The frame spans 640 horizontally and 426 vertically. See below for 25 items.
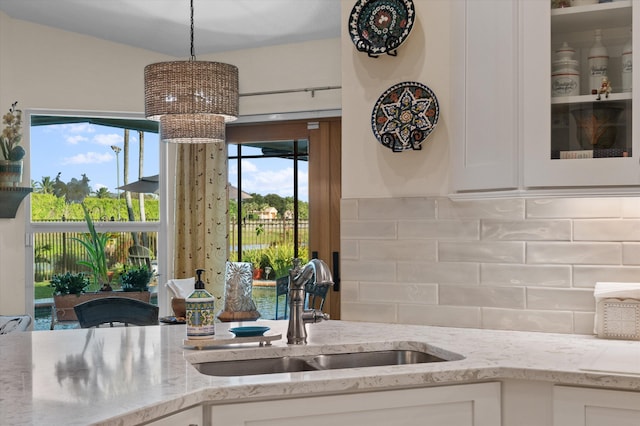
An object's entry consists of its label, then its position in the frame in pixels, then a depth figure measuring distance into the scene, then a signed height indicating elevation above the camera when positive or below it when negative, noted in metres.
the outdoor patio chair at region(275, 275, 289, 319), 5.08 -0.50
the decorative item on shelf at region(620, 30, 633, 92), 2.19 +0.48
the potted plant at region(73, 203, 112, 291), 5.42 -0.29
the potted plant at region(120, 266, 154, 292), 5.45 -0.48
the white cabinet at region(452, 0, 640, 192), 2.20 +0.39
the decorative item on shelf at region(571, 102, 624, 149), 2.21 +0.30
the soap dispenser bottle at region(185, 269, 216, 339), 2.18 -0.30
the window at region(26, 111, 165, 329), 5.34 +0.23
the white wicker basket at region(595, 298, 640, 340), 2.30 -0.33
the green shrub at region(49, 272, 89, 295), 5.25 -0.50
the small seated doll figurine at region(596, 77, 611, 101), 2.23 +0.41
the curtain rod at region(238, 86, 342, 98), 5.24 +0.98
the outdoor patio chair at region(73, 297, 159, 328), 2.84 -0.39
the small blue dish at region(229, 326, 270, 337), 2.27 -0.37
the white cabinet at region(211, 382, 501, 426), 1.75 -0.50
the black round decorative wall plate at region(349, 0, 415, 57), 2.63 +0.74
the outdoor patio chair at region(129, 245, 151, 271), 5.61 -0.31
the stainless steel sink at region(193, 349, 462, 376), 2.16 -0.46
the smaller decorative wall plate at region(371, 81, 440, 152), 2.59 +0.39
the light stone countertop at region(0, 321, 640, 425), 1.53 -0.41
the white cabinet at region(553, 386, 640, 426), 1.80 -0.50
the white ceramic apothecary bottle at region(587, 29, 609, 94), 2.25 +0.50
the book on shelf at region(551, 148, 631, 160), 2.19 +0.20
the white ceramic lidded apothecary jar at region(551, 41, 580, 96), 2.27 +0.46
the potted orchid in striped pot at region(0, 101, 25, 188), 4.94 +0.45
